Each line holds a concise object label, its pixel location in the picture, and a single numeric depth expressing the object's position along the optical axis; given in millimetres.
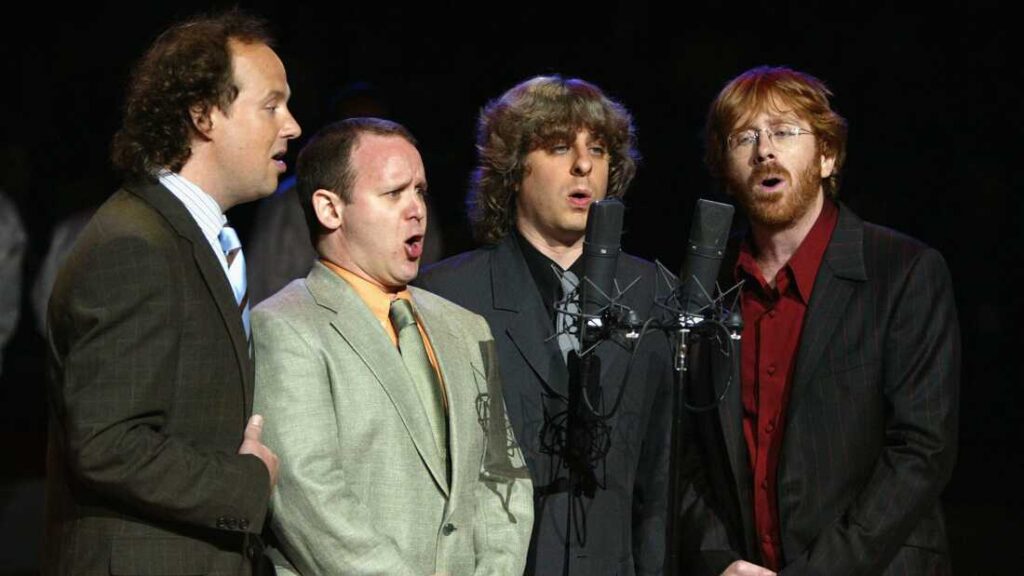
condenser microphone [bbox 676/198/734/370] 5219
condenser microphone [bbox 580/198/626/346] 5285
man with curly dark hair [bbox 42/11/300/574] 4891
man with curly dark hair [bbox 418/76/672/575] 6324
